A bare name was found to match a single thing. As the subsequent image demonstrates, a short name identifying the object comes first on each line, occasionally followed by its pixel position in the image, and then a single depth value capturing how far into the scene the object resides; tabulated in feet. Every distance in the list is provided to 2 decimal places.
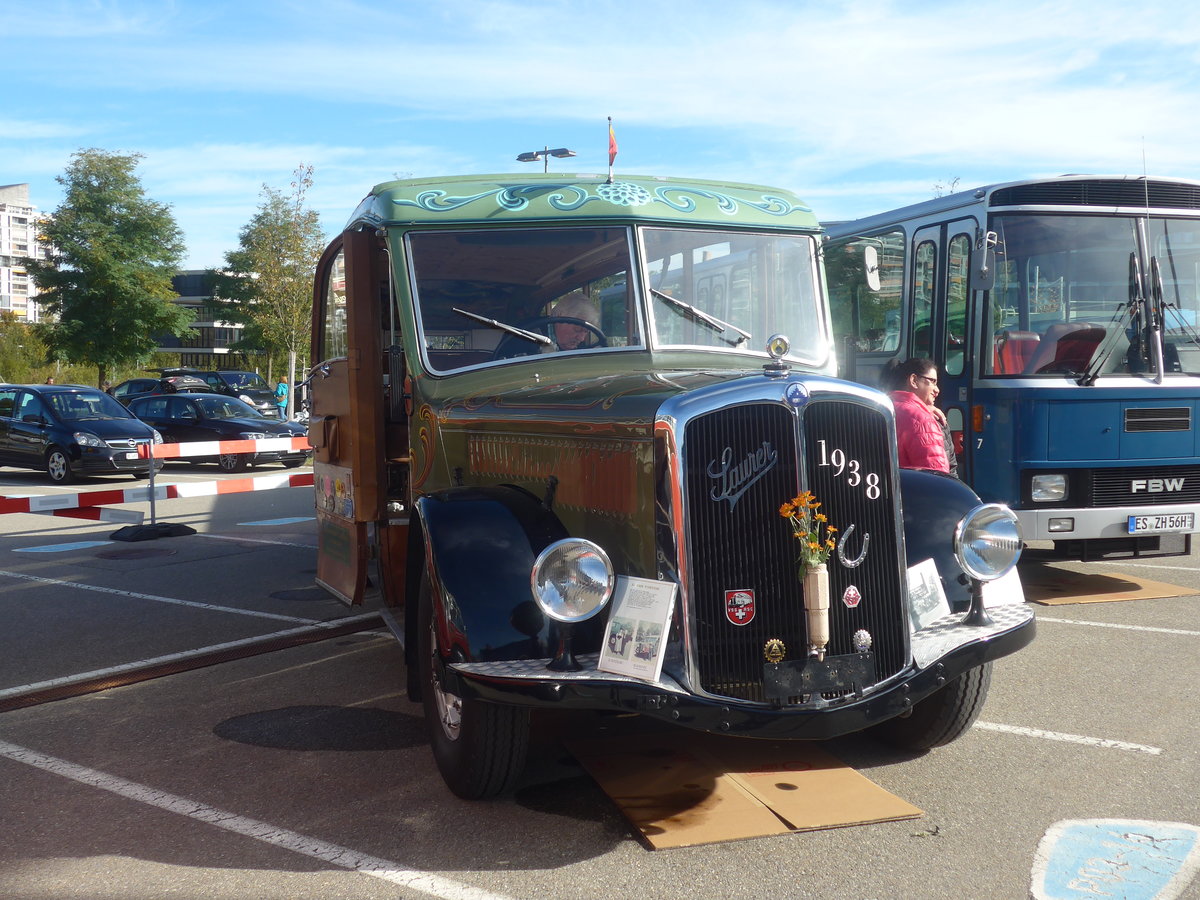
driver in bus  17.94
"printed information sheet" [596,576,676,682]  12.24
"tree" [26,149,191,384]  114.42
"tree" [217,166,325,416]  104.68
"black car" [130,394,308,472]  67.26
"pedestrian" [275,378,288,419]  86.94
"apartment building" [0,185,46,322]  521.24
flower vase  12.80
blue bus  25.77
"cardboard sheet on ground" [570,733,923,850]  13.29
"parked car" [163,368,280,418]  114.76
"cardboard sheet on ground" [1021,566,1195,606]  26.89
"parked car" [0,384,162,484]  58.70
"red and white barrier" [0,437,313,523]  32.53
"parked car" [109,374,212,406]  106.63
